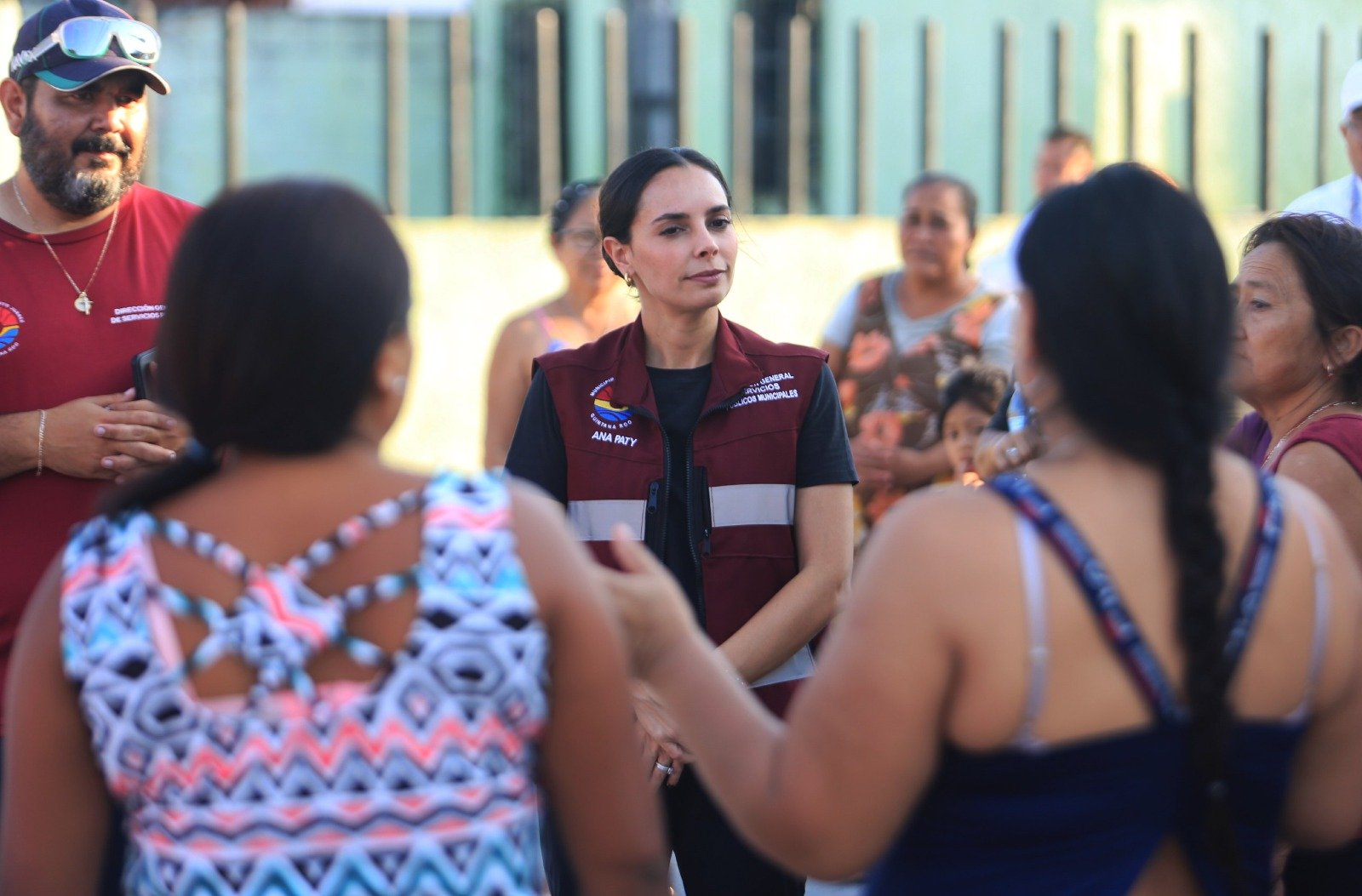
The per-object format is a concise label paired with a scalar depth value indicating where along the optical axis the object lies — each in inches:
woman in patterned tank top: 130.5
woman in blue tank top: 141.9
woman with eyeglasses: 412.5
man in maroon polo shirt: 245.3
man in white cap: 362.6
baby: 407.5
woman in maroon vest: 266.4
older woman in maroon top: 241.9
